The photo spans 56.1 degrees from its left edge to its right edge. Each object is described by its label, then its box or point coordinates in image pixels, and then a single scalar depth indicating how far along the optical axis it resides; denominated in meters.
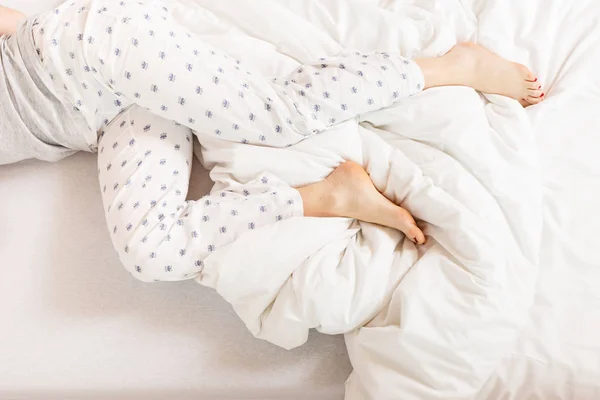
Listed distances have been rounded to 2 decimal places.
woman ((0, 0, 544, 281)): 0.93
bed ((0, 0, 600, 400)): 0.85
